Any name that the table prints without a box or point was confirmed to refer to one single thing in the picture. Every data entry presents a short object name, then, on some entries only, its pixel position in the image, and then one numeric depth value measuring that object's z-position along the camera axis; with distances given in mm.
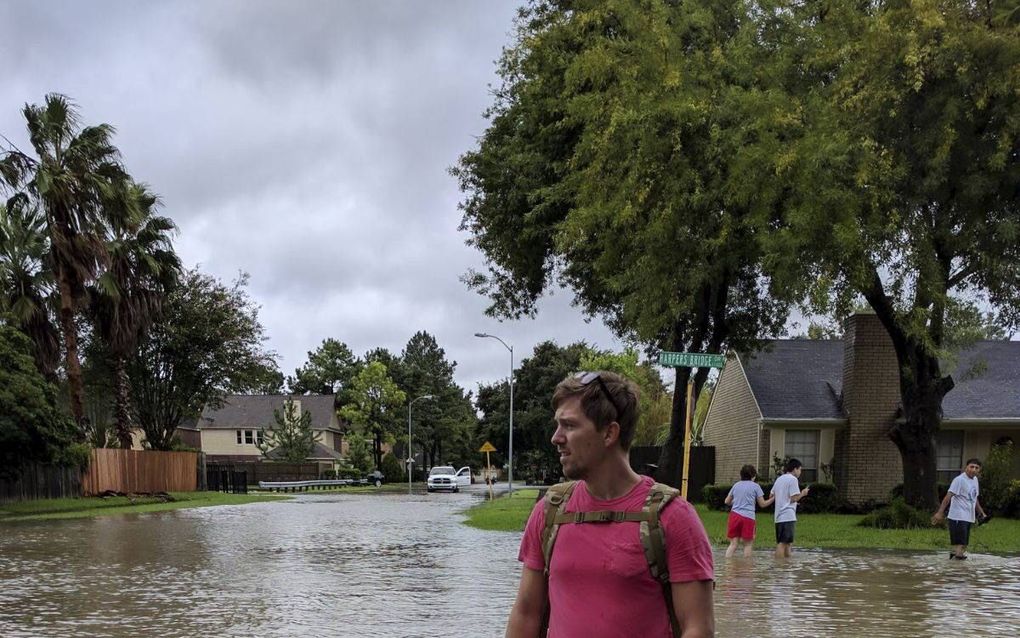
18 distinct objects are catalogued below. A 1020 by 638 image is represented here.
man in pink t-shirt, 3150
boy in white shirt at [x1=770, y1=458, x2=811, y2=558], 16109
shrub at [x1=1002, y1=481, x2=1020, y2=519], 27484
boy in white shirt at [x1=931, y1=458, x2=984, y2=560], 15922
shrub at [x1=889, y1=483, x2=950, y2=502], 28469
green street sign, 13211
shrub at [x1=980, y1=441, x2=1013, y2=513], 27641
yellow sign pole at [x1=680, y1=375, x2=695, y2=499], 13227
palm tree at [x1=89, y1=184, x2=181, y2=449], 37562
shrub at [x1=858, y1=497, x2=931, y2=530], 22703
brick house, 30641
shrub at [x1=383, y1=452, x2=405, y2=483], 85438
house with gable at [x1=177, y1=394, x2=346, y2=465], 92125
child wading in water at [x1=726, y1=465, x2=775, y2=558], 15711
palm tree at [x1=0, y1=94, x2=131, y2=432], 33750
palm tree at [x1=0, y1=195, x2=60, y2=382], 33875
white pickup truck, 62344
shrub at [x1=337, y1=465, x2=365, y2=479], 78562
